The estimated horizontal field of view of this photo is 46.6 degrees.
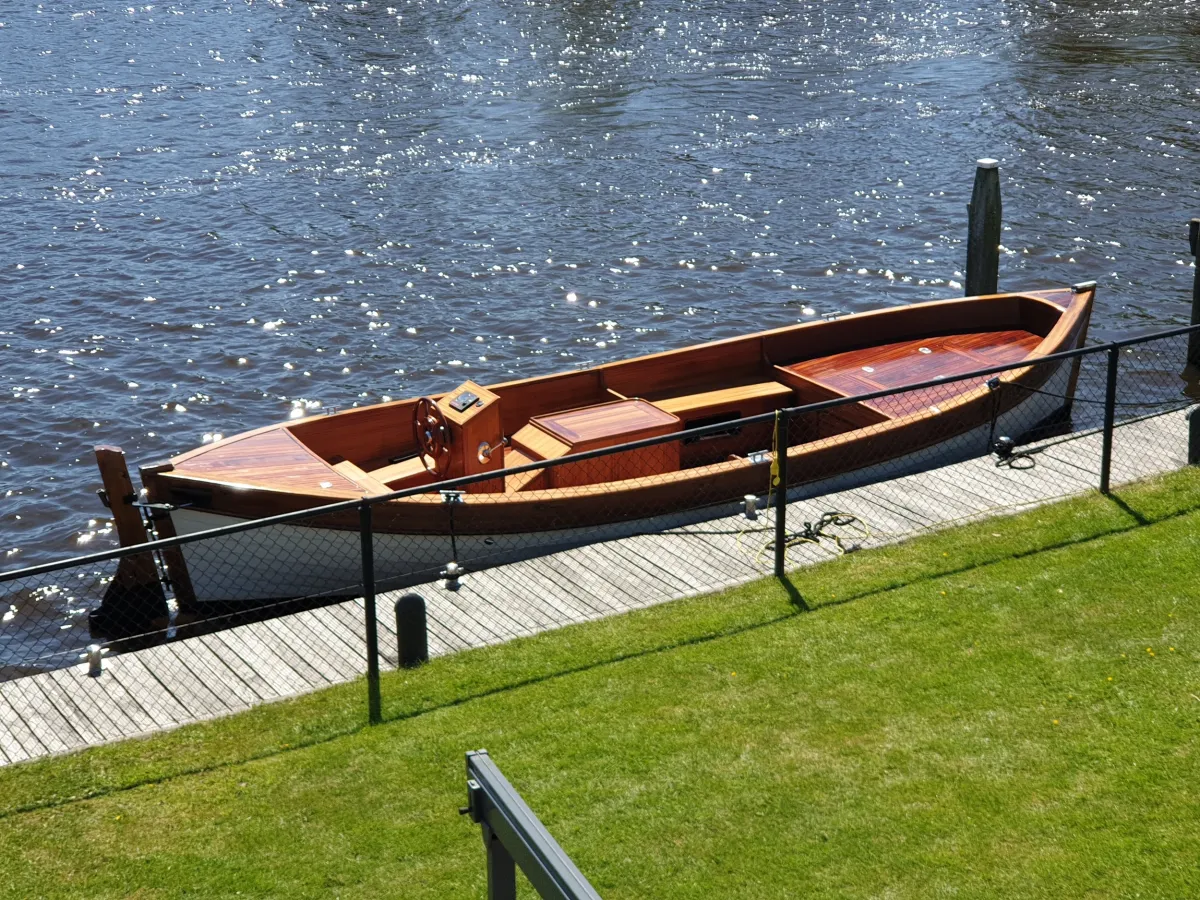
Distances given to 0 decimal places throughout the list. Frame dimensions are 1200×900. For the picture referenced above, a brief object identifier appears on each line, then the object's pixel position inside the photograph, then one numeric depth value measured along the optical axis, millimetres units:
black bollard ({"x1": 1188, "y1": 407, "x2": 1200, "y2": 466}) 11898
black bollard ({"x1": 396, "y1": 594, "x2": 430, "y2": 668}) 9273
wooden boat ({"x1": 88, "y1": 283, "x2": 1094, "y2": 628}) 12500
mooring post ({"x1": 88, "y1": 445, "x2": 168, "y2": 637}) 13711
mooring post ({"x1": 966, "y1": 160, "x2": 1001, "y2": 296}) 18109
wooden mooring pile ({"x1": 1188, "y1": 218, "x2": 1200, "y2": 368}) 15984
